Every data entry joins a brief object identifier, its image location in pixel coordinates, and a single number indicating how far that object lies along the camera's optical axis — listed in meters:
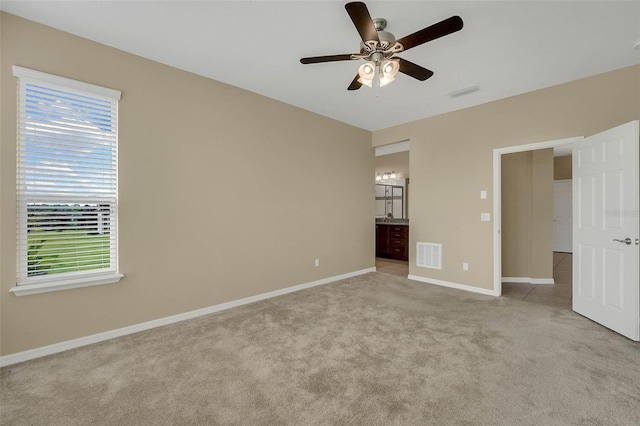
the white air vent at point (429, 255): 4.62
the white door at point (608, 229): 2.63
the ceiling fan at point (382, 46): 1.83
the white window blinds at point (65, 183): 2.30
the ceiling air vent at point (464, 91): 3.56
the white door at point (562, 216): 7.88
